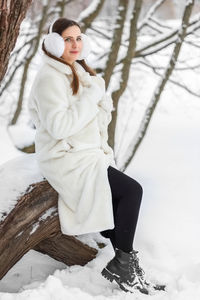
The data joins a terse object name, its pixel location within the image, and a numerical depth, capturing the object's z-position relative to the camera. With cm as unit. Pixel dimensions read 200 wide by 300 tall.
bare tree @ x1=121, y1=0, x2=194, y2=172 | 598
